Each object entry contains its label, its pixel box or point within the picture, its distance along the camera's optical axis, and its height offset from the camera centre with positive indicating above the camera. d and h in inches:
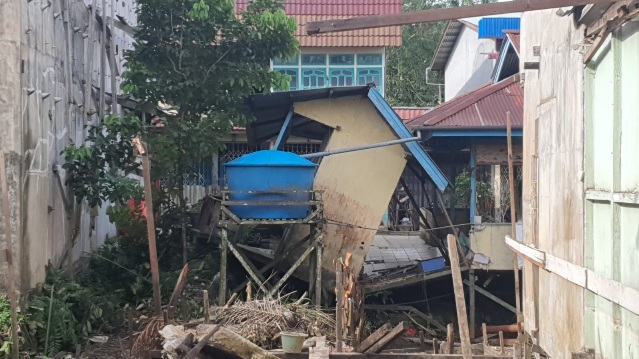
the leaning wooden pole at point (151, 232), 332.5 -21.0
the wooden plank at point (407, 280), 546.0 -69.5
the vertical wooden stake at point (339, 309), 284.7 -46.8
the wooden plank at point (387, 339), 264.2 -54.3
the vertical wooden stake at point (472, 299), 548.4 -83.0
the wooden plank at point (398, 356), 268.5 -61.1
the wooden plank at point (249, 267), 480.7 -52.7
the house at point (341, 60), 790.5 +128.7
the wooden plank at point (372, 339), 276.3 -56.3
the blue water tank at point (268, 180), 475.5 +2.0
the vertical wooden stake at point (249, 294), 407.8 -59.6
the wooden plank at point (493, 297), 566.3 -84.9
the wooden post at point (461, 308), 206.4 -33.6
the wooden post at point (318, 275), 480.1 -57.4
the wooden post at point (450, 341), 291.9 -60.0
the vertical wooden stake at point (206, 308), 346.8 -56.5
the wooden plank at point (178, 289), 327.6 -45.3
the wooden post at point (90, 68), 484.4 +73.8
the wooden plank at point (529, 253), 306.9 -30.0
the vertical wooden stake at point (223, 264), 478.3 -50.4
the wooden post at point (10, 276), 304.6 -37.8
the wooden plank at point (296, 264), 479.2 -50.6
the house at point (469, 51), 743.1 +149.5
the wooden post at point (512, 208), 384.8 -12.8
